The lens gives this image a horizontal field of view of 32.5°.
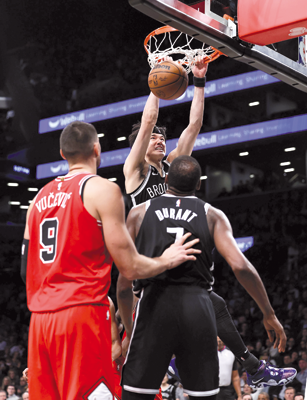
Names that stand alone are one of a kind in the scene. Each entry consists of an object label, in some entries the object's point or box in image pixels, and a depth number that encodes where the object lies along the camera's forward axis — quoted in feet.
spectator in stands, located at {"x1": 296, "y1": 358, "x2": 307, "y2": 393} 35.62
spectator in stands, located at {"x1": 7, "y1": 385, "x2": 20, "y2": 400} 40.12
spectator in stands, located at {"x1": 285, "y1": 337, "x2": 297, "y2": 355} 42.17
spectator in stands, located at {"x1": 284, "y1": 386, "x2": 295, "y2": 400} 31.81
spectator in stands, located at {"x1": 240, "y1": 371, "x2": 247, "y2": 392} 35.00
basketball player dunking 14.82
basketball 15.55
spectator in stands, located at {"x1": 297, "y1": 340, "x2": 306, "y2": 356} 40.96
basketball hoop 16.84
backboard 13.39
